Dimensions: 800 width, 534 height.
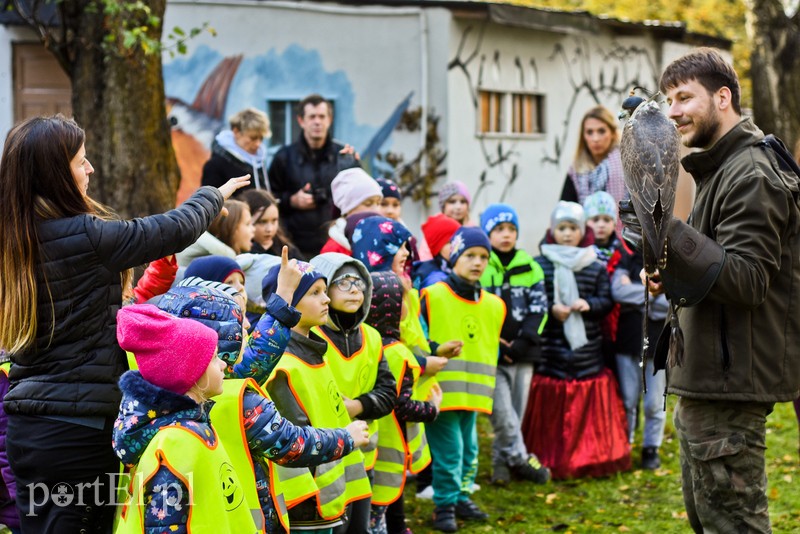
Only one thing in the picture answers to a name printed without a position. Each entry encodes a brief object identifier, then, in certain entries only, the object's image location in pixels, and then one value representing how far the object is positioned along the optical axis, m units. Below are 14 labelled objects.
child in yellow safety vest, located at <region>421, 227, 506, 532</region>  6.66
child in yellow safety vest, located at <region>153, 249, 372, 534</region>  3.83
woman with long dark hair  3.94
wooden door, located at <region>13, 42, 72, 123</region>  13.28
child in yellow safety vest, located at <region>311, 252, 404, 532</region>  5.09
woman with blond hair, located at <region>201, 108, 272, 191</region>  8.12
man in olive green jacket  4.15
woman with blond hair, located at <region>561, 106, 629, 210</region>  8.91
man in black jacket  8.30
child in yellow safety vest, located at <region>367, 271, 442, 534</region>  5.68
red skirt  7.91
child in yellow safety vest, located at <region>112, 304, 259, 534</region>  3.36
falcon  3.96
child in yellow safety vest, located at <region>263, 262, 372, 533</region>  4.68
